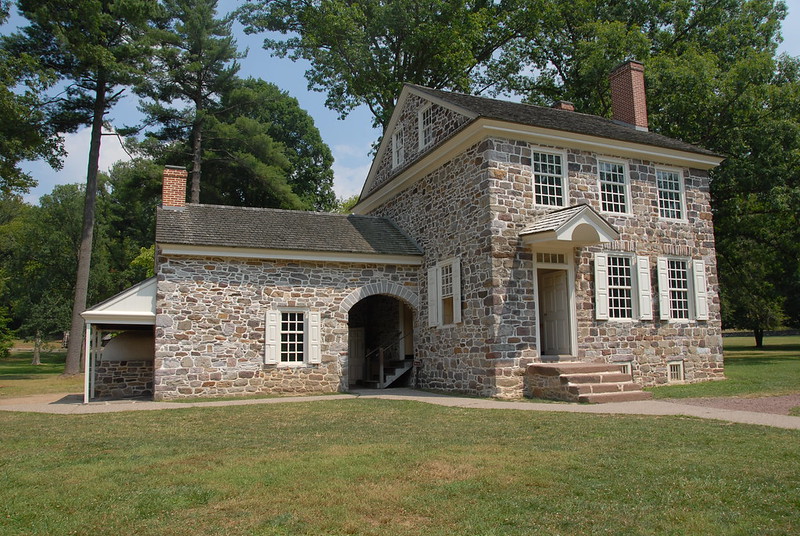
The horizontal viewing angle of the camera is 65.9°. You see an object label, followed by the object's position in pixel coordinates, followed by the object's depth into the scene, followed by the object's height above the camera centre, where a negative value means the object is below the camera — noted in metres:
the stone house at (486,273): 13.95 +1.54
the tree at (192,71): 29.59 +13.07
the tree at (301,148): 38.22 +12.08
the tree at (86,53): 24.42 +11.69
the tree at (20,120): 21.33 +8.12
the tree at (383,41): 26.53 +13.13
